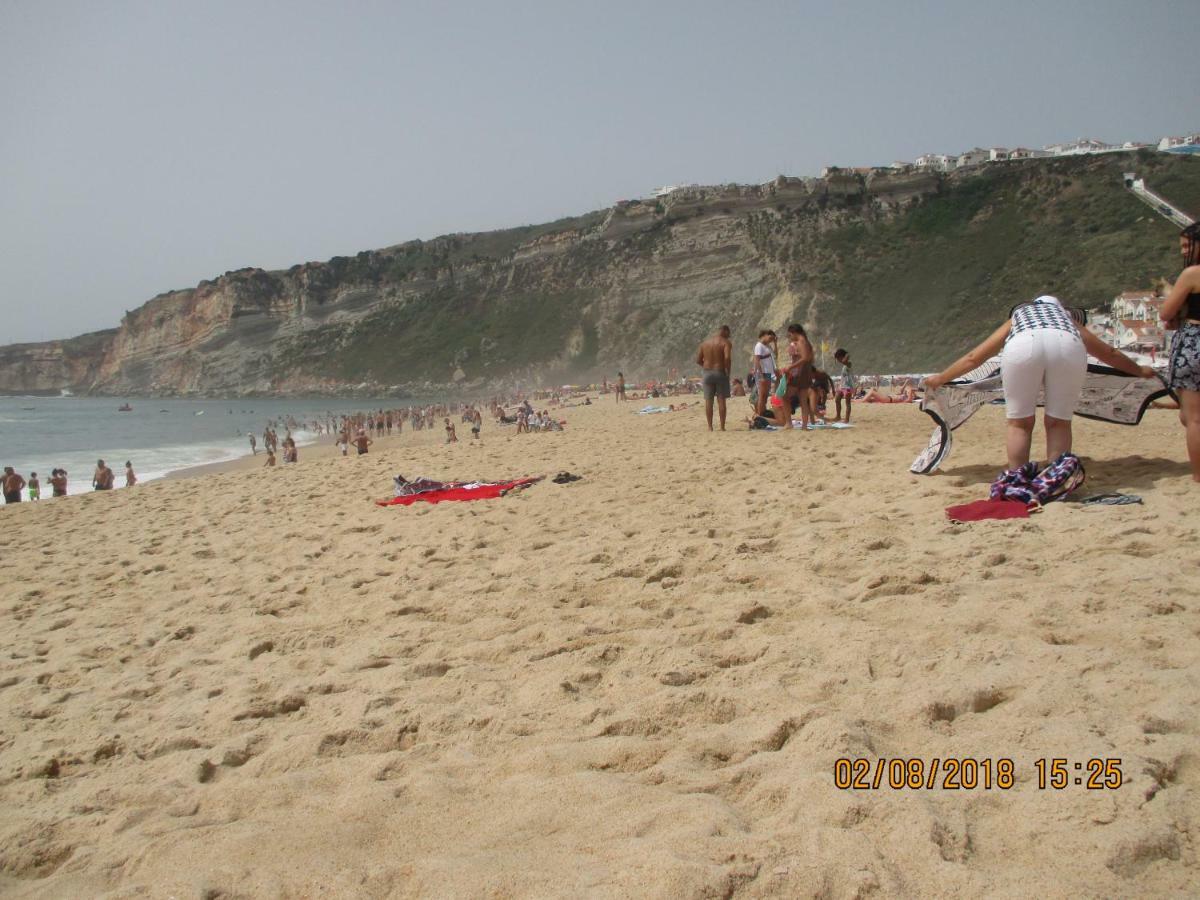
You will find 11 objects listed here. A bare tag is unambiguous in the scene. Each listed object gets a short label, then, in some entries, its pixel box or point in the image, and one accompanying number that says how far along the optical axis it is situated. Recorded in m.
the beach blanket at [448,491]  7.16
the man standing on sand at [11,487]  14.63
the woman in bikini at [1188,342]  4.37
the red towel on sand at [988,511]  4.15
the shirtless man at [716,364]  10.79
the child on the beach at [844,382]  11.43
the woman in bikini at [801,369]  9.91
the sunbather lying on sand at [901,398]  16.38
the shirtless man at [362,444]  18.20
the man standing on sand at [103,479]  16.48
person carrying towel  4.65
